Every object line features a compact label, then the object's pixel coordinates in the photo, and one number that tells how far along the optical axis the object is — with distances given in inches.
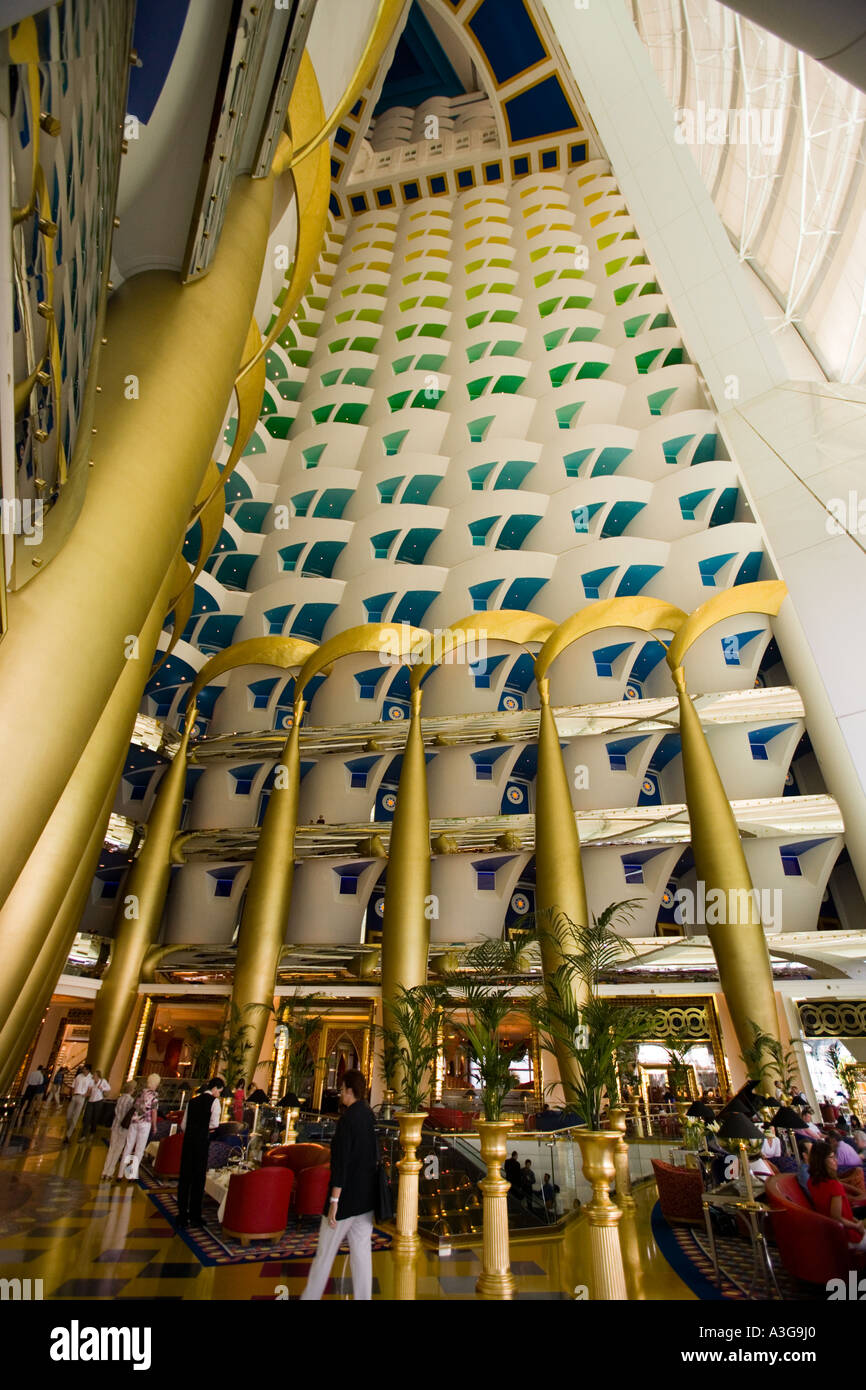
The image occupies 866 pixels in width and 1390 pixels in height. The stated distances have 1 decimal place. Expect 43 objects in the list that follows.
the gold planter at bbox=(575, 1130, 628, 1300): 148.3
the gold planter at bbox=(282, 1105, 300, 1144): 376.5
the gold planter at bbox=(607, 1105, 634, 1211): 279.3
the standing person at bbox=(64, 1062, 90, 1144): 434.0
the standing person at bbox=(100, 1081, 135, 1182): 299.7
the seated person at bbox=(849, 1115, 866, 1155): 285.7
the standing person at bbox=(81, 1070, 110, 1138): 451.8
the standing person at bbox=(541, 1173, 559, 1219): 245.4
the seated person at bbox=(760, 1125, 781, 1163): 282.7
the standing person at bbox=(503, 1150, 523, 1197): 272.4
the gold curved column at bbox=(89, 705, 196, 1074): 557.0
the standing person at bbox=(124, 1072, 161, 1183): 295.9
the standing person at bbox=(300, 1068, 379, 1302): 141.2
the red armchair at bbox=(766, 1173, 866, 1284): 169.2
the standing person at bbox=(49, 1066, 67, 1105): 623.5
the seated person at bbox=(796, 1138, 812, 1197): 208.2
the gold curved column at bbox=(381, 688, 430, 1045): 533.6
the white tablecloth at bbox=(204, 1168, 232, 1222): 255.5
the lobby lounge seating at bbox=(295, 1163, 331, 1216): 245.3
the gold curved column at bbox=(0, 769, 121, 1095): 259.6
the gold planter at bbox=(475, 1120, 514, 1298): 163.2
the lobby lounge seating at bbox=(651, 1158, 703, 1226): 249.3
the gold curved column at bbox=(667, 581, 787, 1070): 482.0
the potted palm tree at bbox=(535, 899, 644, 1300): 151.1
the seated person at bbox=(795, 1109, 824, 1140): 315.3
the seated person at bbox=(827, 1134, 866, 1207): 207.6
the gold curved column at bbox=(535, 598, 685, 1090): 514.3
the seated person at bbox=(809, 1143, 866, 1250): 169.9
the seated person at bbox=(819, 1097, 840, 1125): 457.8
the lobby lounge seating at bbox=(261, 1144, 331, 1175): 300.2
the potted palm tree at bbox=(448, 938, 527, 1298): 166.9
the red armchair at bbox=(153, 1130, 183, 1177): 325.7
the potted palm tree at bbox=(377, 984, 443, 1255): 205.0
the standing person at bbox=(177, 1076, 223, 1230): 227.5
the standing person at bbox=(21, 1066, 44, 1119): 538.0
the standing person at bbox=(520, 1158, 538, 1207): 260.1
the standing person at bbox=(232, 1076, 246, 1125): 441.3
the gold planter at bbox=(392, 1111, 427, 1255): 201.9
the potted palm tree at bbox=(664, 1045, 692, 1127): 535.6
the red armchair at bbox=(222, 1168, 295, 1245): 213.6
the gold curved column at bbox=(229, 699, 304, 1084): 542.9
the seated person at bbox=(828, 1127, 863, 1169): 245.8
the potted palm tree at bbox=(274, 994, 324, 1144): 398.6
